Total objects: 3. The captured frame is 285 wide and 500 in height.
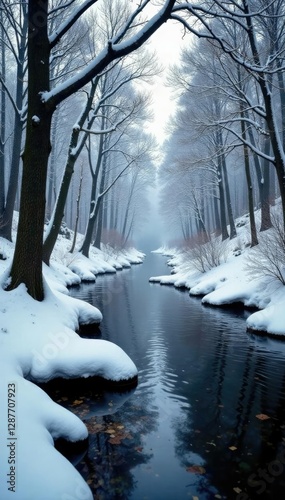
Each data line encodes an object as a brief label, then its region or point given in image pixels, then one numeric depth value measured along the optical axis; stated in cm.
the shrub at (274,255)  952
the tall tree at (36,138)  575
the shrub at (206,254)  1619
